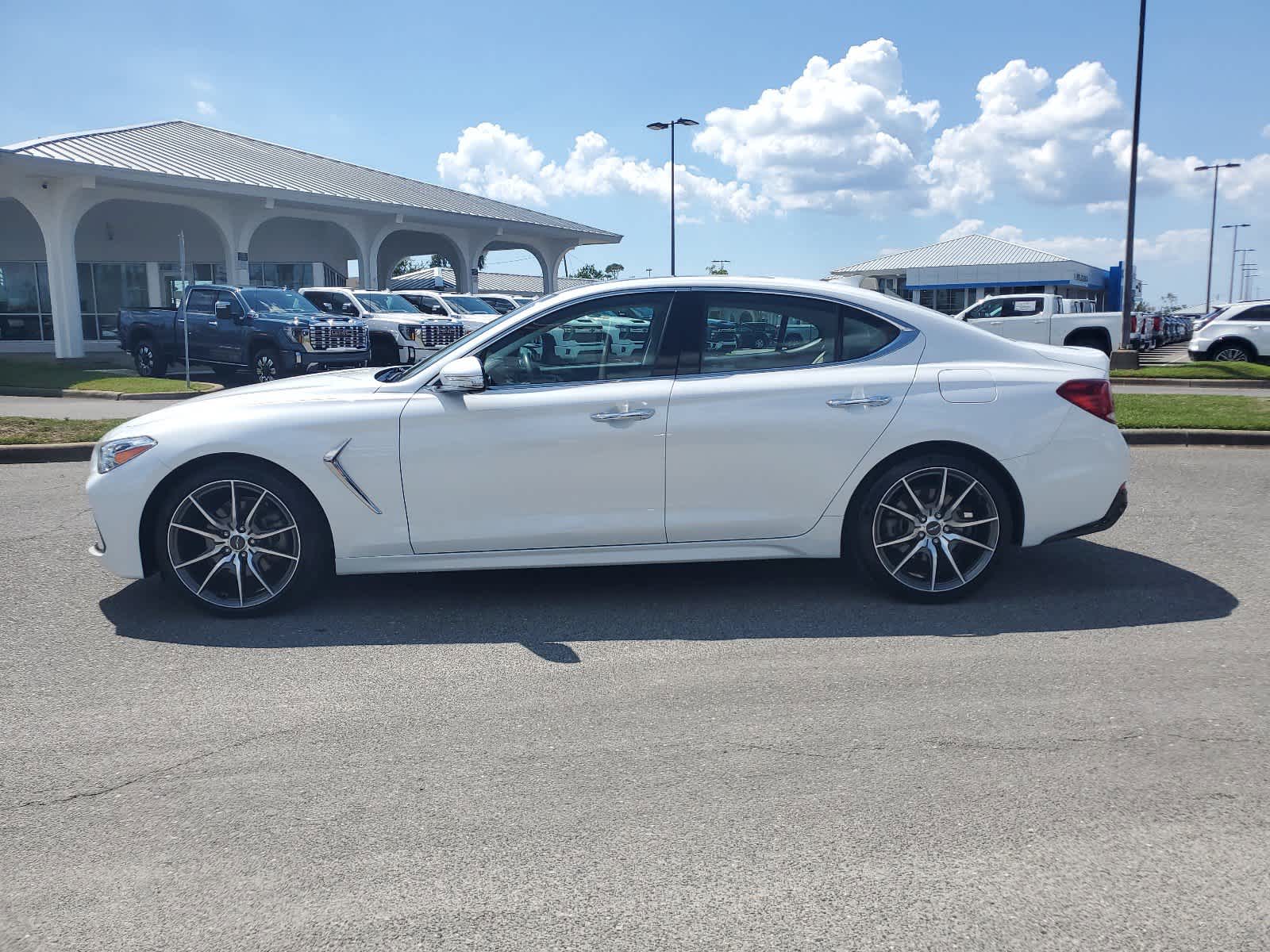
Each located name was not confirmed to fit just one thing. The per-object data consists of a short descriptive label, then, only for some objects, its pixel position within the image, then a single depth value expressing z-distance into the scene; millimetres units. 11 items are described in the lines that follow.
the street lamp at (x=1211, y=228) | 56969
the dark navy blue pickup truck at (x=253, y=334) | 19062
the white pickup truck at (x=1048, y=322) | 24312
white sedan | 5078
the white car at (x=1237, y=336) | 23234
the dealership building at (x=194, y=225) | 24984
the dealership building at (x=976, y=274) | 56406
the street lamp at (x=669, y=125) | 35875
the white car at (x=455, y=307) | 26189
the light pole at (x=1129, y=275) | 22359
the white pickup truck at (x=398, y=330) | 22672
